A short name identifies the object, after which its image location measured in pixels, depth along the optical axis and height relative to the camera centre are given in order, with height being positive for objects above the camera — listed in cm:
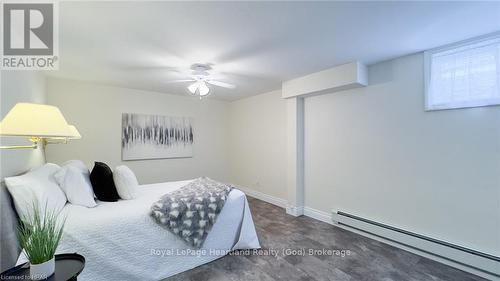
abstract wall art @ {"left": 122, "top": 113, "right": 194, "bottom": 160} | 407 +9
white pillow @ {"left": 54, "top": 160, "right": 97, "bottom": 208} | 199 -42
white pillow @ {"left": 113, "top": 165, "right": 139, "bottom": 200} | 228 -46
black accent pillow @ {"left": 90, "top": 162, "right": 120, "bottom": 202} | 222 -45
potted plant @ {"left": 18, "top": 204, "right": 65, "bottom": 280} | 112 -57
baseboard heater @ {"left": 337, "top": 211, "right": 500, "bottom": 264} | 201 -110
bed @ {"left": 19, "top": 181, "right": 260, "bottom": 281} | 174 -92
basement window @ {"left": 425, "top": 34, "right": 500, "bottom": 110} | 203 +66
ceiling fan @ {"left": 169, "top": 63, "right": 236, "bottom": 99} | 282 +91
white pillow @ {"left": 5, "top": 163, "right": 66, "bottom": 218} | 158 -40
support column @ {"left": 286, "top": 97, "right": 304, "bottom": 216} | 369 -30
